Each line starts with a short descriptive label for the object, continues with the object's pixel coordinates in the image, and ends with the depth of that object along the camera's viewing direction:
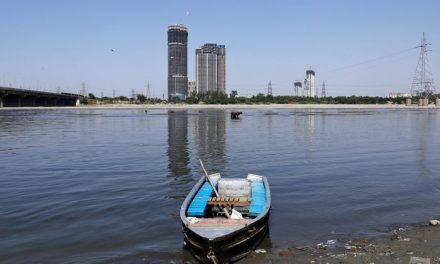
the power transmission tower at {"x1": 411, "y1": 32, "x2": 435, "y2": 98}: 194.65
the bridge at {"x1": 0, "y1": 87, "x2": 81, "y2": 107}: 173.15
